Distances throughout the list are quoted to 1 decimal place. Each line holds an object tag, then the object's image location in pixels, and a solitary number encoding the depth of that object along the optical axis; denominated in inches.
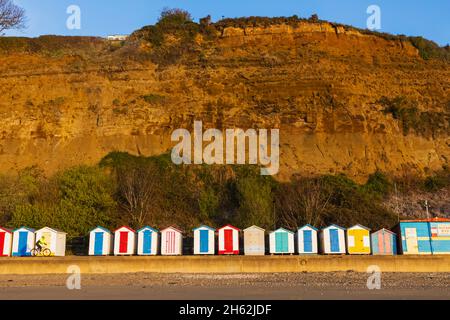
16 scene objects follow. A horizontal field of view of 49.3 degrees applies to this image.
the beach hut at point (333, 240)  1124.5
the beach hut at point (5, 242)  1158.3
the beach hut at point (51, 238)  1161.4
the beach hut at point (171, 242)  1163.3
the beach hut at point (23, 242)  1163.9
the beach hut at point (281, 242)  1130.0
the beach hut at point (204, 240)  1147.9
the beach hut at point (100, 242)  1177.4
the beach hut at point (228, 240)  1139.3
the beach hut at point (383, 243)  1127.0
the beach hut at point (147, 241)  1165.7
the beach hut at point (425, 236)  1098.1
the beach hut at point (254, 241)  1133.7
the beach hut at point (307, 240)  1134.8
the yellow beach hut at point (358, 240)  1122.0
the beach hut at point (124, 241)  1176.2
